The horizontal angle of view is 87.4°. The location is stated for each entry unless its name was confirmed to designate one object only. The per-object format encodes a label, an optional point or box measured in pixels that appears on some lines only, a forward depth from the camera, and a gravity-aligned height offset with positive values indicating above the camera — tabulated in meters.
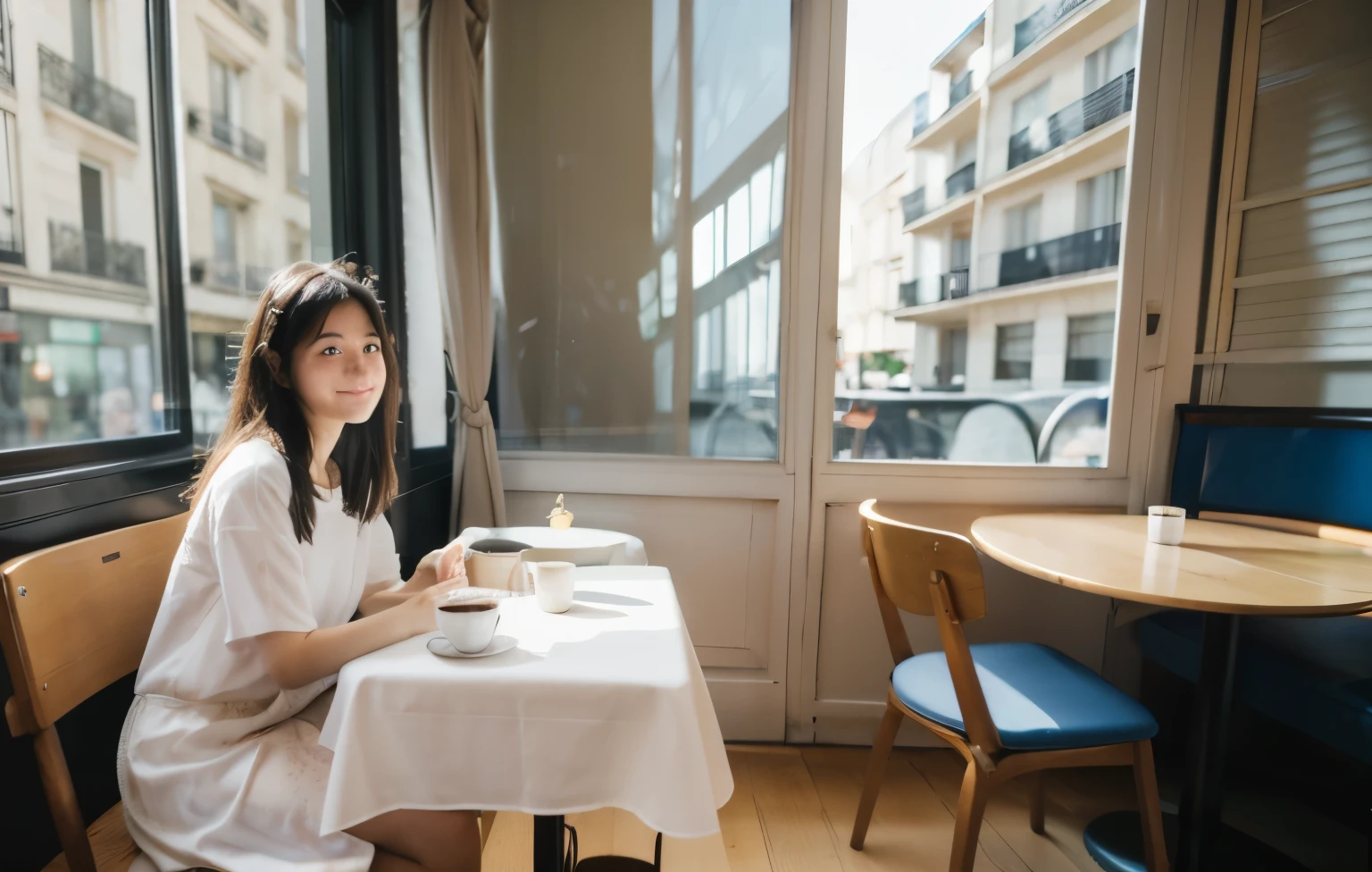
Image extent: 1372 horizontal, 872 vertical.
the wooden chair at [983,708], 1.39 -0.64
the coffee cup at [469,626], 0.91 -0.31
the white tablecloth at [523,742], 0.84 -0.43
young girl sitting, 0.92 -0.35
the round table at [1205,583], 1.29 -0.34
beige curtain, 1.98 +0.44
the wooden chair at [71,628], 0.85 -0.34
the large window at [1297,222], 1.93 +0.52
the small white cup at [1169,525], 1.67 -0.29
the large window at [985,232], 2.18 +0.51
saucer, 0.94 -0.35
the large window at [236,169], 1.39 +0.45
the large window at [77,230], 1.01 +0.22
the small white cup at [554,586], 1.10 -0.31
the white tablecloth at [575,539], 1.53 -0.34
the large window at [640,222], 2.24 +0.52
